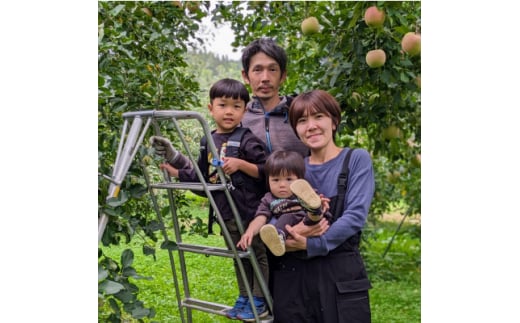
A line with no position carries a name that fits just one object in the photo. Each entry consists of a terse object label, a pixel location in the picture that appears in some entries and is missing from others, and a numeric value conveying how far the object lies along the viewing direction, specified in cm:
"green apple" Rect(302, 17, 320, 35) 289
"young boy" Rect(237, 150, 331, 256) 175
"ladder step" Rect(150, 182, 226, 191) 195
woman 178
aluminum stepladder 162
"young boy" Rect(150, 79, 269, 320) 203
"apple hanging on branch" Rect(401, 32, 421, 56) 258
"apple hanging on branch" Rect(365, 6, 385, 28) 251
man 213
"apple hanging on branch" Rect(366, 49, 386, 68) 267
